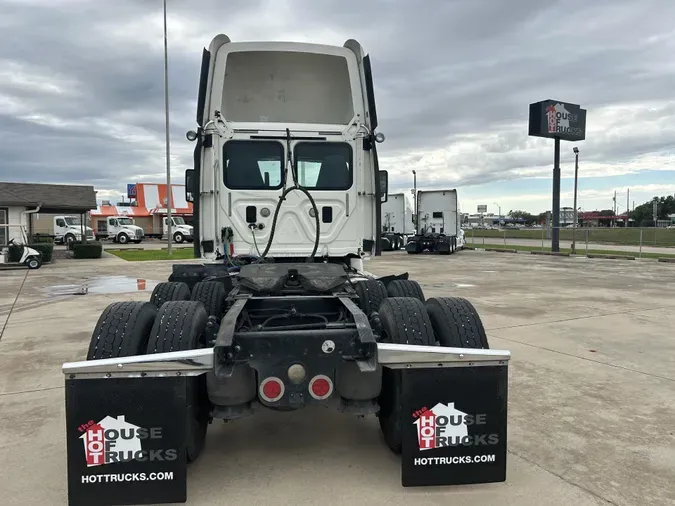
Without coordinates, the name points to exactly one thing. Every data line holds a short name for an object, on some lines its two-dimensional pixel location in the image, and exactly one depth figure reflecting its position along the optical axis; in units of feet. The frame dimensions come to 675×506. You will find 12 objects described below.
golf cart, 65.87
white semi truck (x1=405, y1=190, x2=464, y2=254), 89.30
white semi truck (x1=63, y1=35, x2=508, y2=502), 10.03
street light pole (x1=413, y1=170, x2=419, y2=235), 91.37
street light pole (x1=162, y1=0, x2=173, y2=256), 92.22
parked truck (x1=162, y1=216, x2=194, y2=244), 144.56
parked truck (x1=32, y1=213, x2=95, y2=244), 135.23
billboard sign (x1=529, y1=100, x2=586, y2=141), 93.40
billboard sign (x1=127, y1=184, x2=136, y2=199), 252.83
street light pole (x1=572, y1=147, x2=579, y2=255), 95.52
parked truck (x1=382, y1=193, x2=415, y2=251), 104.99
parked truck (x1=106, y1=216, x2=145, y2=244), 146.51
